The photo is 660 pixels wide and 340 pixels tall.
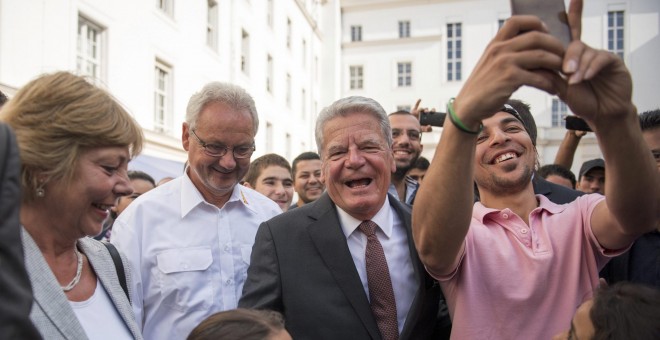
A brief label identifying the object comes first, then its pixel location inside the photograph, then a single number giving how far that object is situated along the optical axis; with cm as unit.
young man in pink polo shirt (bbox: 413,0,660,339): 130
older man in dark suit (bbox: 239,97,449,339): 206
